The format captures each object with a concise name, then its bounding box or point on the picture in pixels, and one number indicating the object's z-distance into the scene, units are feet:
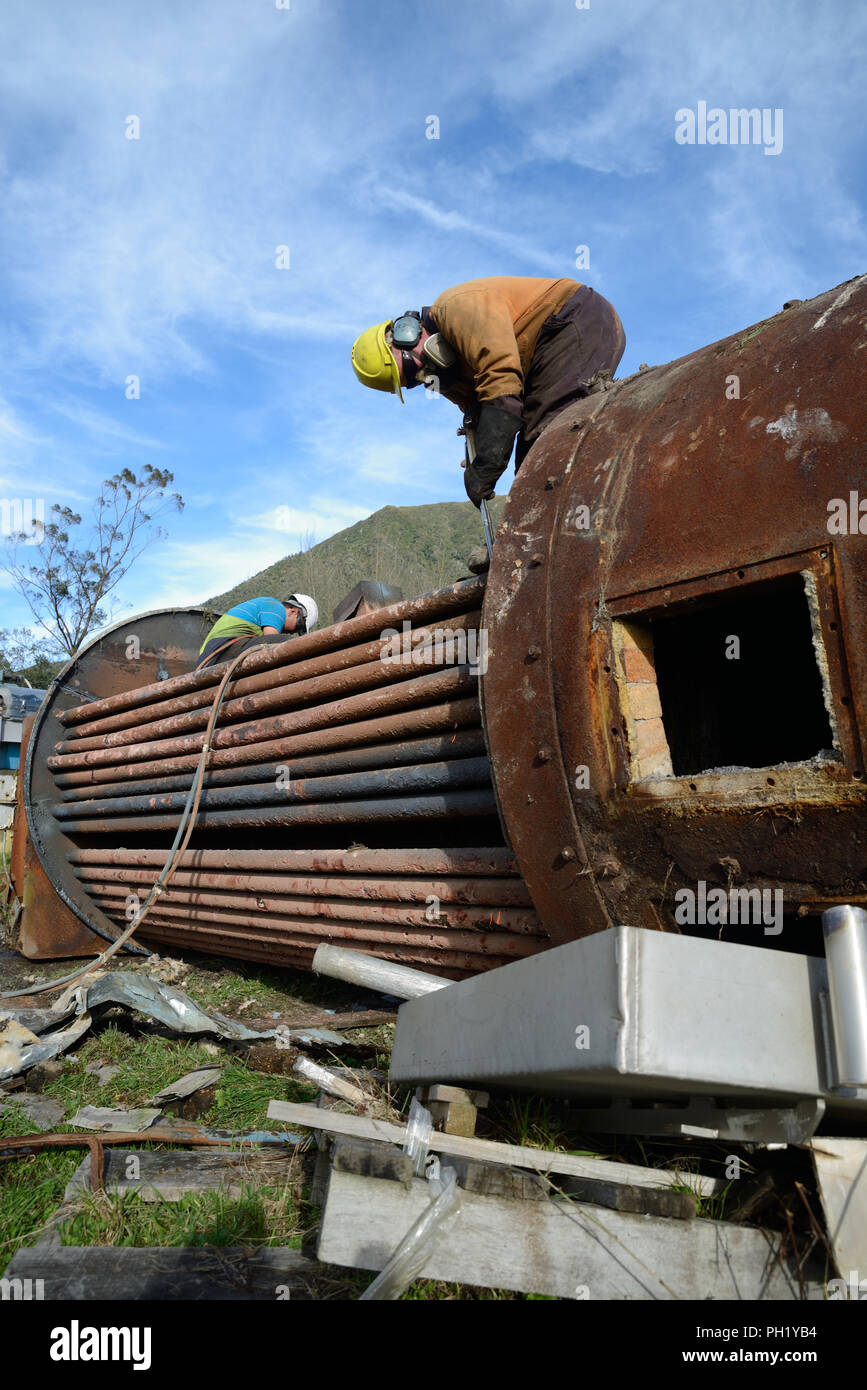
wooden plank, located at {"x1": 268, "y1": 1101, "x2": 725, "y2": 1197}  5.85
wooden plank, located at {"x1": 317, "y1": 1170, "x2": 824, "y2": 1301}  5.21
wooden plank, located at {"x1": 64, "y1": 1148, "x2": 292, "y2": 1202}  7.33
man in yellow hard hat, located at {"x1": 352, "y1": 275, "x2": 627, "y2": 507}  10.71
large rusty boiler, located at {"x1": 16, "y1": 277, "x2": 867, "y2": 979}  5.44
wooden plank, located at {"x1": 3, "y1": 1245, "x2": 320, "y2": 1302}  5.68
